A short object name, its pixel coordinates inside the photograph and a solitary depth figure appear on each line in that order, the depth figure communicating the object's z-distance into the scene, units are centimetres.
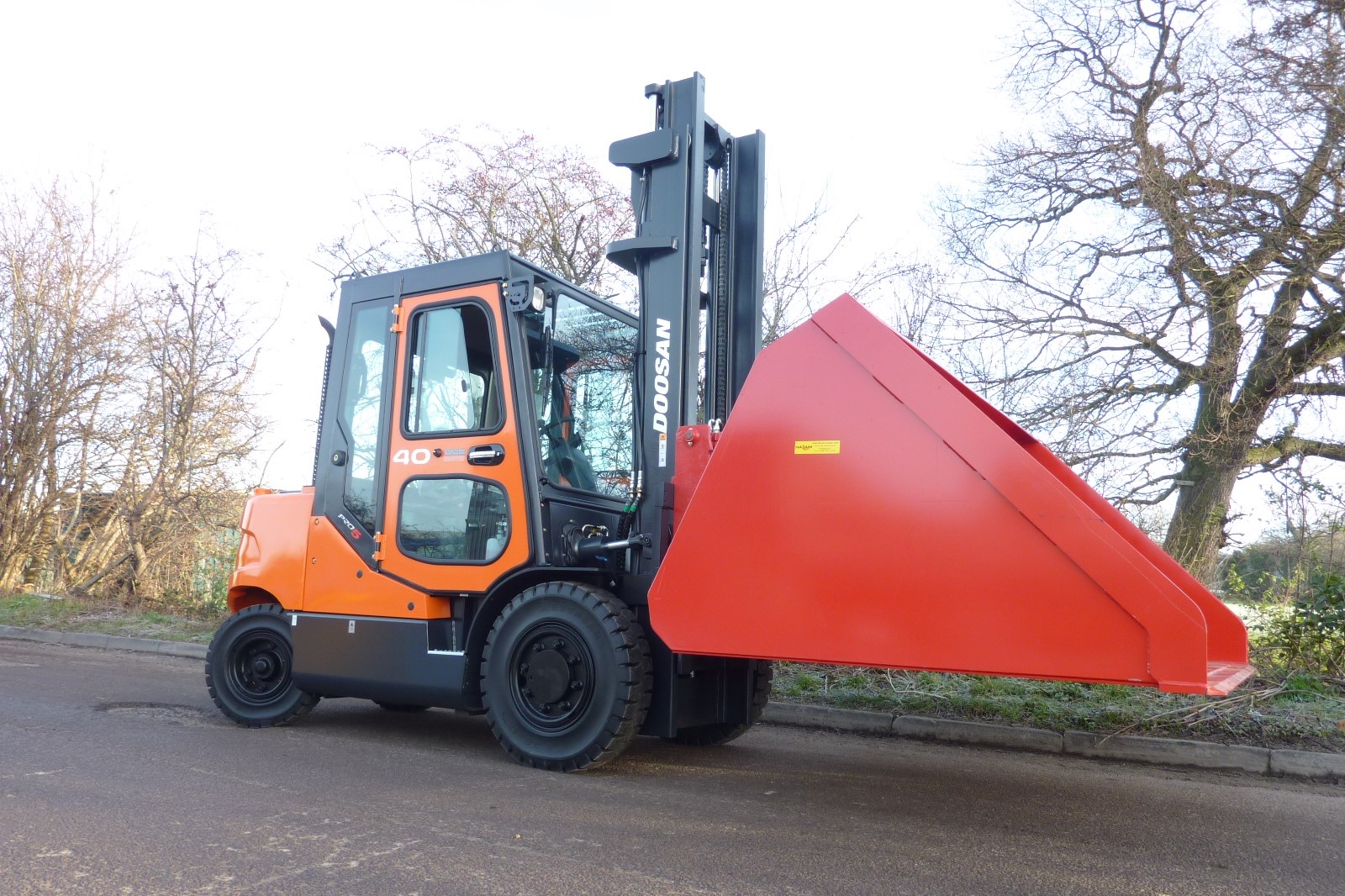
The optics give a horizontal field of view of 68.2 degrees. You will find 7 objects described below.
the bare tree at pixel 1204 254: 885
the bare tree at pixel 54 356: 1538
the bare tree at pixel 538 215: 1141
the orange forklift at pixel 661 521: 373
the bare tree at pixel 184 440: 1419
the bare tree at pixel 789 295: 992
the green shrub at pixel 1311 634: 727
